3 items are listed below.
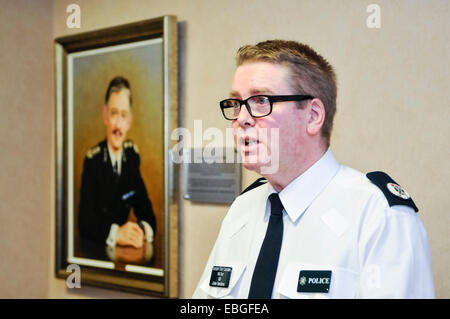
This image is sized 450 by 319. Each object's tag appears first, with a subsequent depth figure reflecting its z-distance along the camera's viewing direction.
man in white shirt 1.44
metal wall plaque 2.52
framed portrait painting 2.71
